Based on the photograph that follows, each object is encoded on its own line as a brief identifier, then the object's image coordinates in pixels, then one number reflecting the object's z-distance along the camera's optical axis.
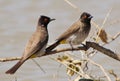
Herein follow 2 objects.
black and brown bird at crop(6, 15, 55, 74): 10.38
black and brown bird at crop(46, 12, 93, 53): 11.29
